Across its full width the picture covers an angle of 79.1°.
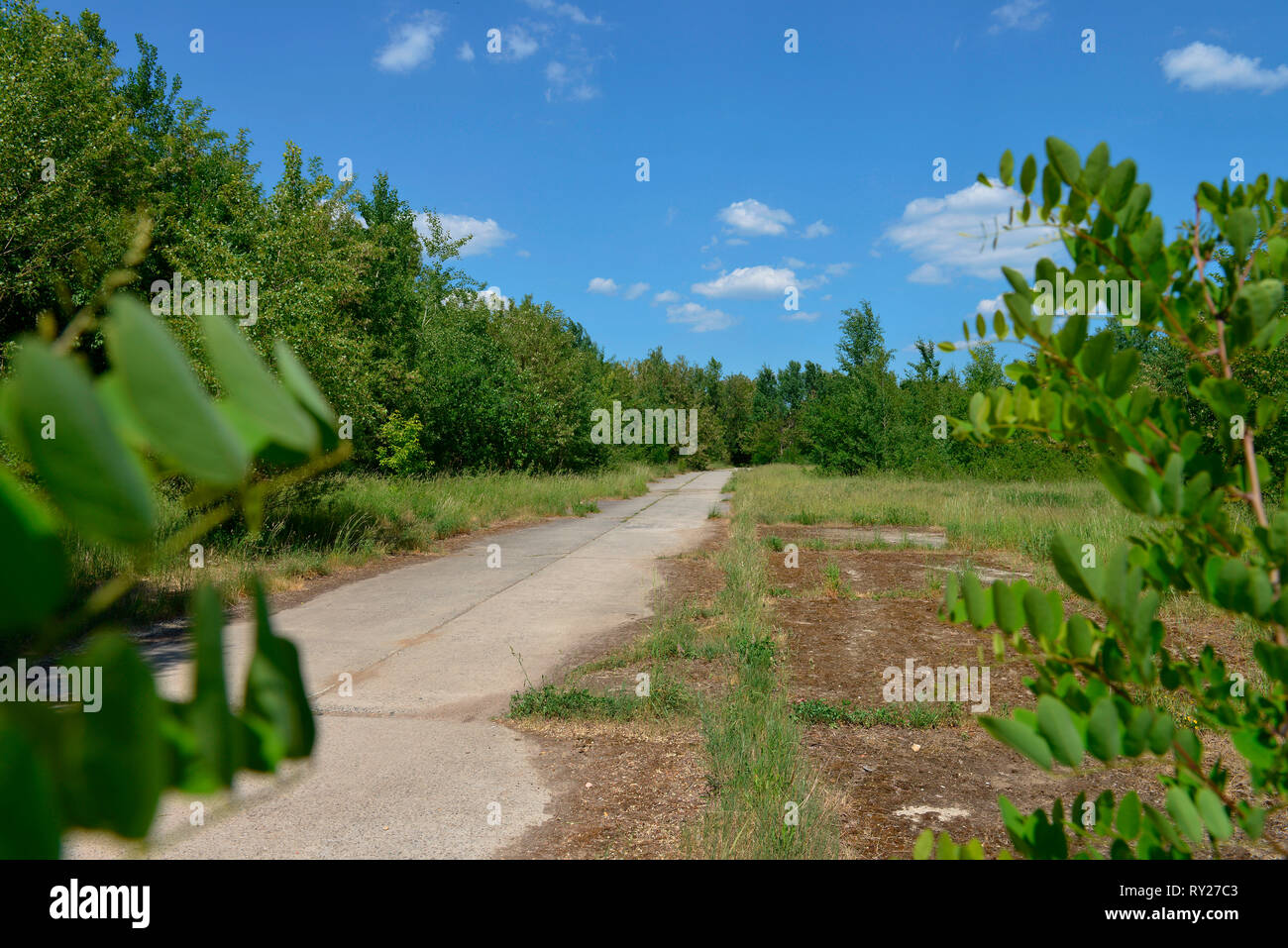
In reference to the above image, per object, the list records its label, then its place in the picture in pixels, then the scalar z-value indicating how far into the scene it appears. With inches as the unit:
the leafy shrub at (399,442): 538.6
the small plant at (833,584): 299.1
